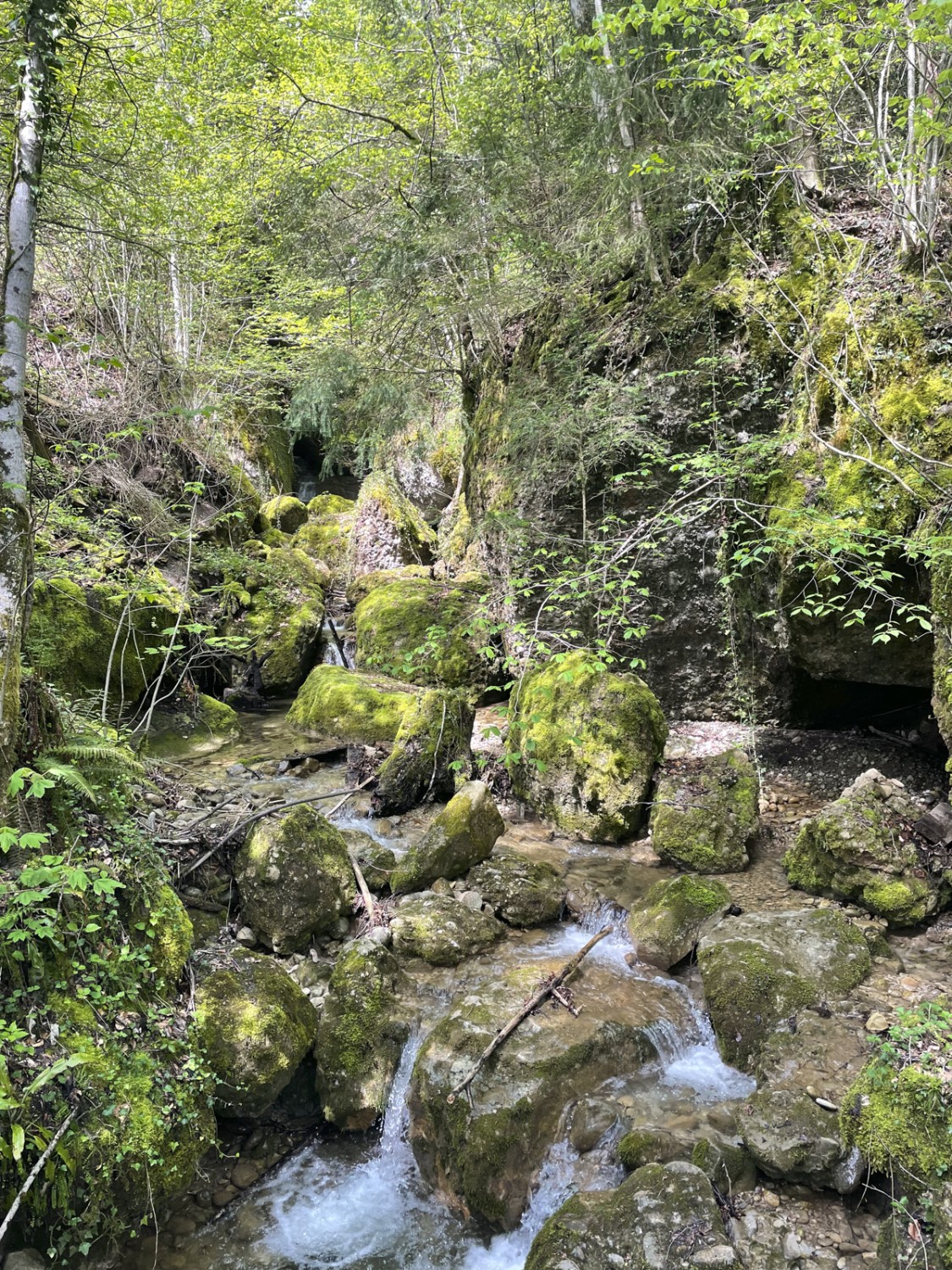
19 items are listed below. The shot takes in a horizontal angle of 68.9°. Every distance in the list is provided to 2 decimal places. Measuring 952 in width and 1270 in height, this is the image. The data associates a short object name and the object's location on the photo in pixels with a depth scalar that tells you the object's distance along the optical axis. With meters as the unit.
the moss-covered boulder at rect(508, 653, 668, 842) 7.09
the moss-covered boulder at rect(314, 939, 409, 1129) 4.17
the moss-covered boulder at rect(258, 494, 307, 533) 17.53
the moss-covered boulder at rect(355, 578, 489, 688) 10.41
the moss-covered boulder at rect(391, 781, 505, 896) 5.98
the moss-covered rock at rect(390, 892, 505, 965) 5.19
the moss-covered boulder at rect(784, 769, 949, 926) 5.12
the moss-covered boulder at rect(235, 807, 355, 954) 5.14
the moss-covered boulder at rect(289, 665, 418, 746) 9.30
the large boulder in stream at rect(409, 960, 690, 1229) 3.65
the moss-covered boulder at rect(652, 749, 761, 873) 6.24
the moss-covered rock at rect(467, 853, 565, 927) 5.66
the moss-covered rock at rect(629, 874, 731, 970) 5.11
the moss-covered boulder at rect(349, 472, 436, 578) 15.94
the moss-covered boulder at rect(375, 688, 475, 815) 7.71
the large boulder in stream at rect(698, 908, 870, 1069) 4.30
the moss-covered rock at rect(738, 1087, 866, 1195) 3.22
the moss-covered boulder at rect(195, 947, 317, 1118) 3.91
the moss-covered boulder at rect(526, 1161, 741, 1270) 2.88
